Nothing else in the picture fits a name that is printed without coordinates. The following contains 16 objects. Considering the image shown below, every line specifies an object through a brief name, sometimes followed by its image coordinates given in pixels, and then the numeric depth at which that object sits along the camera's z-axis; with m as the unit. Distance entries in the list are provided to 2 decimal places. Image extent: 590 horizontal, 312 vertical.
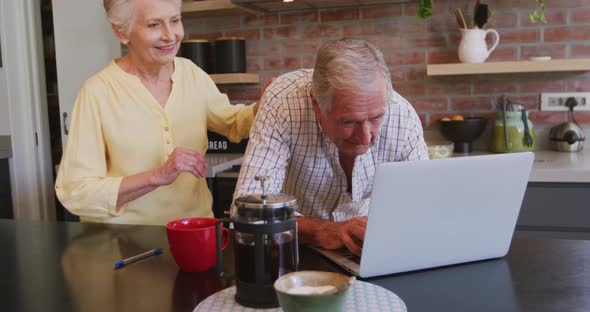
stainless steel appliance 2.69
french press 0.95
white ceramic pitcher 2.68
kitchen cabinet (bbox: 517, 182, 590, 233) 2.28
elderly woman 1.56
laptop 1.02
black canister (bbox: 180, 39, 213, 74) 3.10
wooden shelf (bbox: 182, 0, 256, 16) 2.92
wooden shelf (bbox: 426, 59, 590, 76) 2.56
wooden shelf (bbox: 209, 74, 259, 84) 3.06
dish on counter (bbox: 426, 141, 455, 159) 2.55
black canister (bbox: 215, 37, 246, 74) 3.06
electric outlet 2.77
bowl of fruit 2.74
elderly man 1.26
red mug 1.12
